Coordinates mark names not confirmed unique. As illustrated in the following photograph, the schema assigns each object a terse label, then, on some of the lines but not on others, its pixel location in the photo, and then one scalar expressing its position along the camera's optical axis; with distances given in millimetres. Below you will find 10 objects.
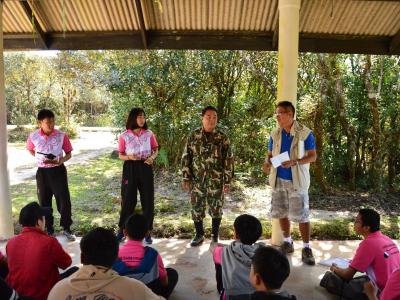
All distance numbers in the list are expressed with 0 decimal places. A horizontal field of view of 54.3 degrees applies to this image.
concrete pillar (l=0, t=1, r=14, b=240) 4352
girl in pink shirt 4340
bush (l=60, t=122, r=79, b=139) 15816
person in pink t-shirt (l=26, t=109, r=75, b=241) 4375
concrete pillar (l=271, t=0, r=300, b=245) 4055
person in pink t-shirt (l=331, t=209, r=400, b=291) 2582
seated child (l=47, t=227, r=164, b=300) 1676
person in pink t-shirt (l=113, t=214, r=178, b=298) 2465
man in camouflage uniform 4293
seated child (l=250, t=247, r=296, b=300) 1812
